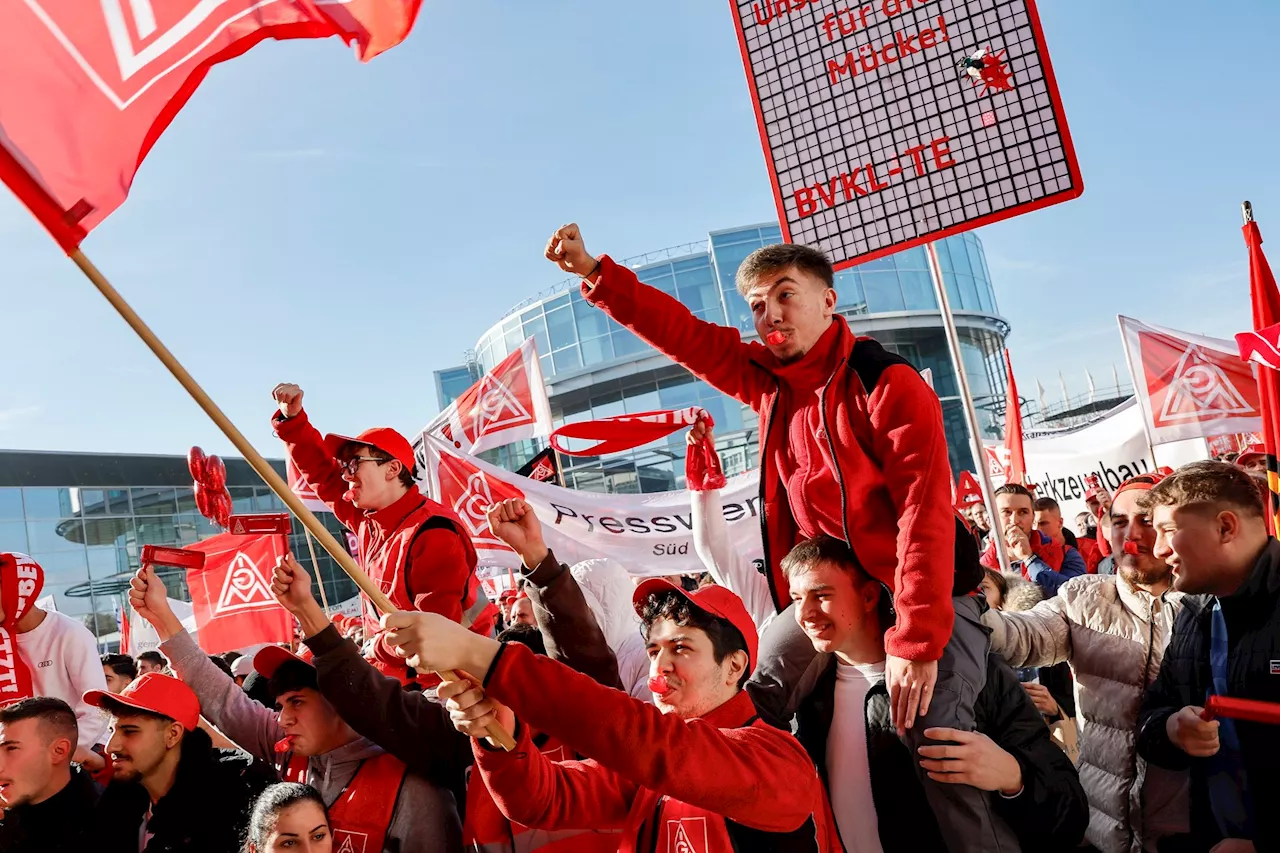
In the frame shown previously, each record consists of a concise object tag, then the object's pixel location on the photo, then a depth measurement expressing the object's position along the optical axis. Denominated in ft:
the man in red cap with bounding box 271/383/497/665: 11.89
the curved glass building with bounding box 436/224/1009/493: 113.19
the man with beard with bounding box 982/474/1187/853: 9.98
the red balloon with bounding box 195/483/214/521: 16.62
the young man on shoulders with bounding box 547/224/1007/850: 7.79
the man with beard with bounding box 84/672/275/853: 11.62
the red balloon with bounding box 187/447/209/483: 17.03
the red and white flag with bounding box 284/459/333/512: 28.72
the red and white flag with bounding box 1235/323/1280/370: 14.30
